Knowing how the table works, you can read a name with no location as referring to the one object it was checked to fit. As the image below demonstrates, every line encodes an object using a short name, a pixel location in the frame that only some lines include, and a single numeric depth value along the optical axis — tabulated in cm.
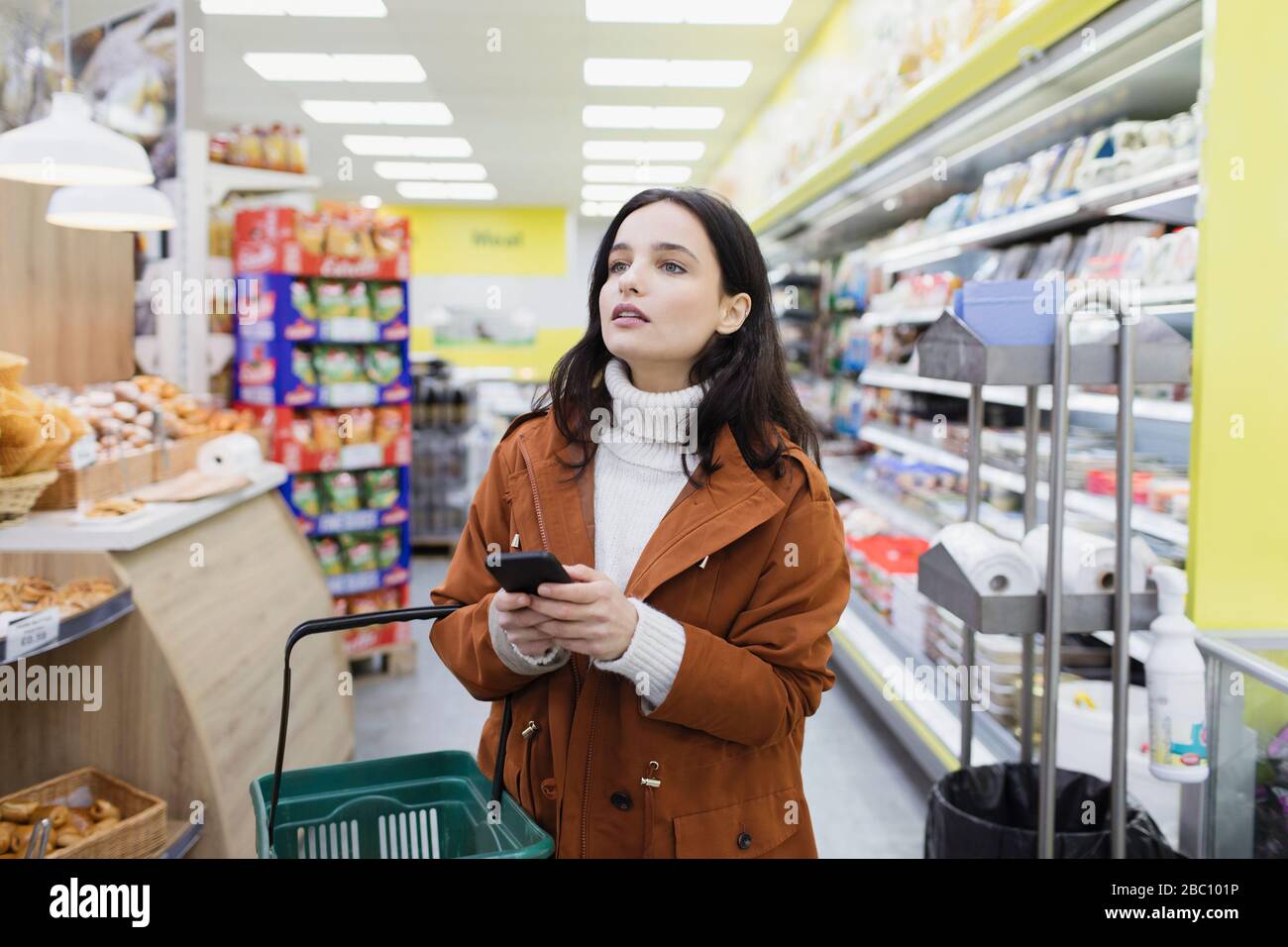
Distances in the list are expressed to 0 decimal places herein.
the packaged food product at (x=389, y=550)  500
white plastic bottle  196
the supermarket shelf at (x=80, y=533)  239
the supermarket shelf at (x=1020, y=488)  249
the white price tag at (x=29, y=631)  193
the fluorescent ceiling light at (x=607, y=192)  1412
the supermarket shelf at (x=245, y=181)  485
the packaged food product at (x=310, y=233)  454
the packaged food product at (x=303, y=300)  454
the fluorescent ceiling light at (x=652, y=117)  901
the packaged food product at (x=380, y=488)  496
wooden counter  242
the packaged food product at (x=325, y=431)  467
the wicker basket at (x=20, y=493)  238
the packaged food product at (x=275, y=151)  515
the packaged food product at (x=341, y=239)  461
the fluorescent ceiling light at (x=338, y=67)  747
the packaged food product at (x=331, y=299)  468
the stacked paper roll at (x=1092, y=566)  209
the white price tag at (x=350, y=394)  470
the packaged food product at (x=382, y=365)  493
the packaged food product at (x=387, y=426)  493
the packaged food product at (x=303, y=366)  460
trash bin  203
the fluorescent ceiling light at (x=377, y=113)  902
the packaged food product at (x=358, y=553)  487
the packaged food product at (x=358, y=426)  477
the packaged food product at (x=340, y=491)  481
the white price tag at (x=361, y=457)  475
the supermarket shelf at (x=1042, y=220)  270
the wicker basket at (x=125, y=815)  218
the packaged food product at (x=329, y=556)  478
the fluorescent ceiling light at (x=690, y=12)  616
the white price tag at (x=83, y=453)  261
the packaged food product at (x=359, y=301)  478
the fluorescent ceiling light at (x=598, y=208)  1616
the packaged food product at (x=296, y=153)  522
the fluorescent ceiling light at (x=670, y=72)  746
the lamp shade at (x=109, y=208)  300
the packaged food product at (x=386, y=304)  492
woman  129
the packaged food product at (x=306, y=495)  470
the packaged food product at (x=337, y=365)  474
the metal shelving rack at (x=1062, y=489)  199
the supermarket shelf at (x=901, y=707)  325
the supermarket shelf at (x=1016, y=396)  256
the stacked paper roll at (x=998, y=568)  207
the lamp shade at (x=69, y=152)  258
